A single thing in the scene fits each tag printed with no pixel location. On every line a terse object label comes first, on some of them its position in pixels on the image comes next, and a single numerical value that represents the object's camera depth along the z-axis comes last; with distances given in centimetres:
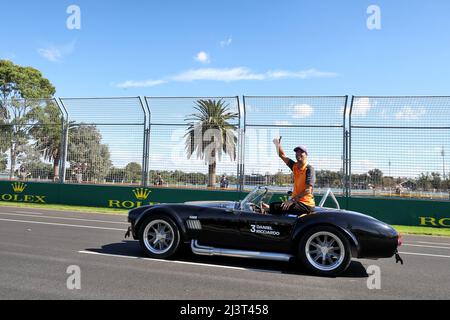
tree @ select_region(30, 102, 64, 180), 1630
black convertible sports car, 504
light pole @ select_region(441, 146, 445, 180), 1153
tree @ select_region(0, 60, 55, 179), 1695
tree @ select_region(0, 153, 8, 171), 1689
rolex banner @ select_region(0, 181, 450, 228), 1200
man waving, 543
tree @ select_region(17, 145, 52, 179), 1631
